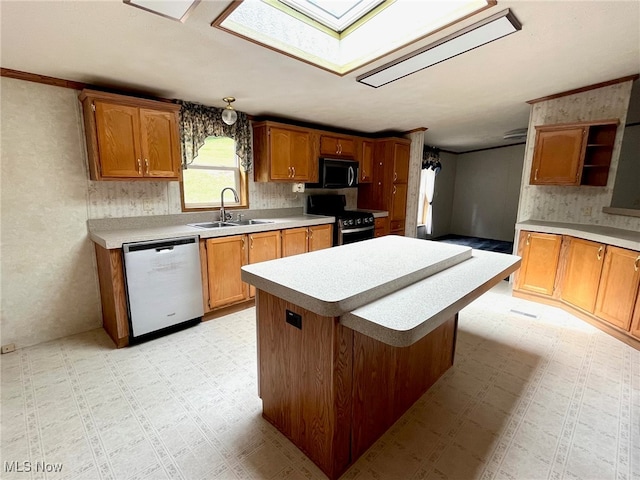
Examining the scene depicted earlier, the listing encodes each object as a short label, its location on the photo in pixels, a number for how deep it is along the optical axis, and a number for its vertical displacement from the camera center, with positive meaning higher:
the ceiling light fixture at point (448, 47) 1.75 +0.98
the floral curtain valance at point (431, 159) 6.54 +0.77
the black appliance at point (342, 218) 4.15 -0.38
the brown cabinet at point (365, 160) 4.76 +0.52
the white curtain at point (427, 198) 6.79 -0.11
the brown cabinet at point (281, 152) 3.61 +0.48
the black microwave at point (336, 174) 4.20 +0.26
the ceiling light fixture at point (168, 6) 1.44 +0.90
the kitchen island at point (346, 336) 1.24 -0.68
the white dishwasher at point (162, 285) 2.49 -0.86
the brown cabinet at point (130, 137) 2.44 +0.44
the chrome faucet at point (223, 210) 3.43 -0.24
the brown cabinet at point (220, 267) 2.46 -0.75
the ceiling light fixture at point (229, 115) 2.80 +0.69
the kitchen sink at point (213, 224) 3.33 -0.40
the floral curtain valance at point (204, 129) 3.14 +0.68
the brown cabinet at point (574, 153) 3.17 +0.47
